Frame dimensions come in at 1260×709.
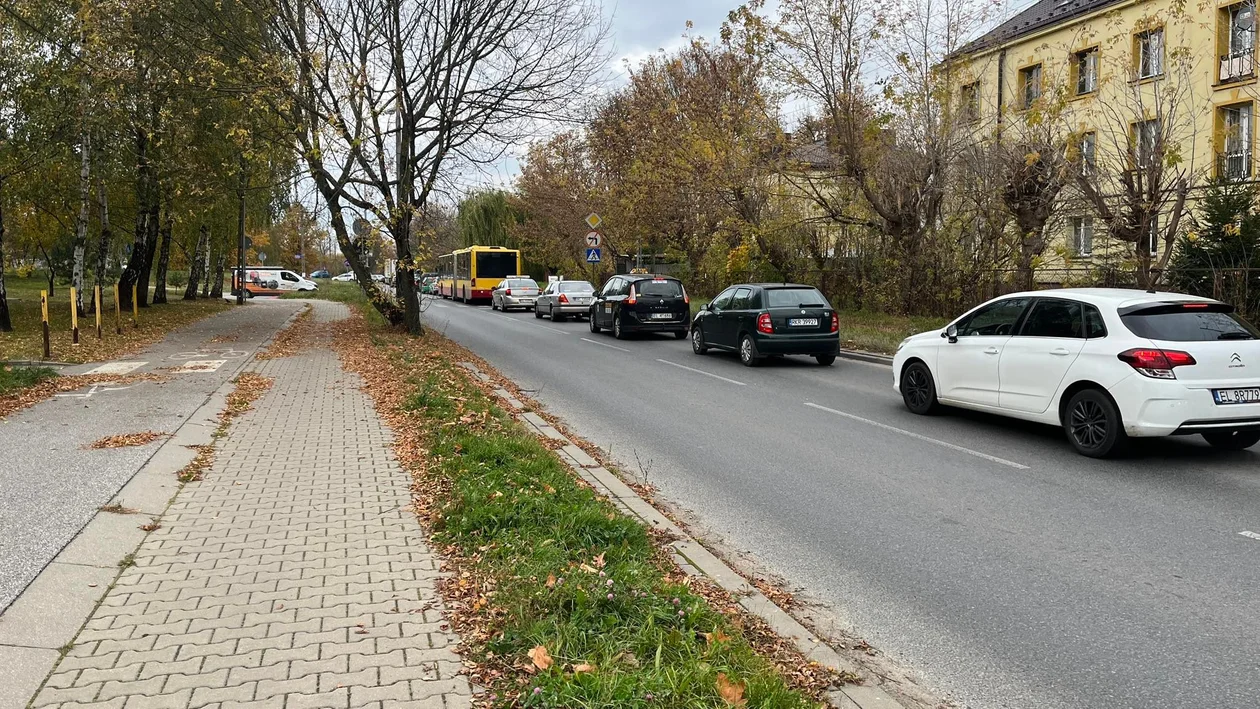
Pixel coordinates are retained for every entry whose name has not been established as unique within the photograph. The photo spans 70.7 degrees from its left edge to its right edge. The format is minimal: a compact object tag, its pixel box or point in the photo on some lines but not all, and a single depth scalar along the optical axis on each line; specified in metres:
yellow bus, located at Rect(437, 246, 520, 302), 46.47
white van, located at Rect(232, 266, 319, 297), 58.03
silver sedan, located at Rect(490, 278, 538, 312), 37.97
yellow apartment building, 16.83
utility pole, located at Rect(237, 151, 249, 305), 29.94
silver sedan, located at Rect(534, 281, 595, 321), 30.64
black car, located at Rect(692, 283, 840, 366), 15.68
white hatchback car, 7.41
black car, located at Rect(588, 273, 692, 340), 21.81
